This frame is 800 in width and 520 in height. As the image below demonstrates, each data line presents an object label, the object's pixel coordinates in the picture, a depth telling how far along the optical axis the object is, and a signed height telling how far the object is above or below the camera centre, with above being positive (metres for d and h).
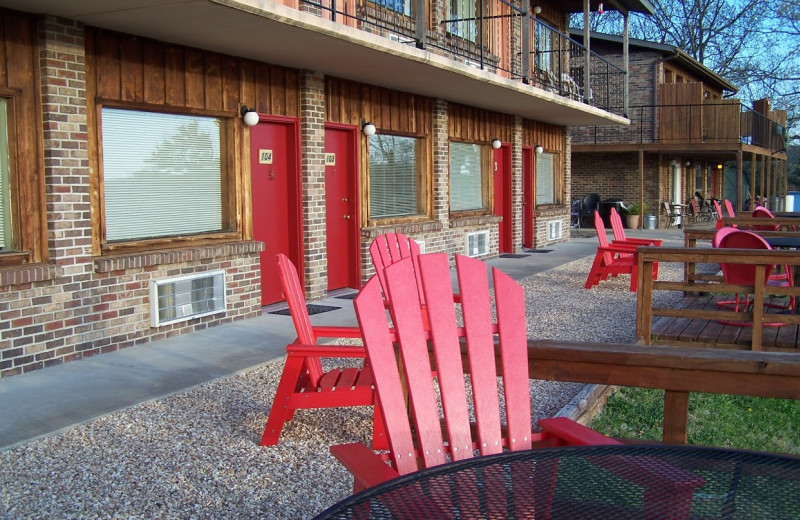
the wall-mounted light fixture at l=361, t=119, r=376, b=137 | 10.13 +0.97
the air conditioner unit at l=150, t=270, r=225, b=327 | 7.09 -0.81
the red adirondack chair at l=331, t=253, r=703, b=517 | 2.58 -0.56
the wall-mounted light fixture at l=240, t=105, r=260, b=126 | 8.01 +0.90
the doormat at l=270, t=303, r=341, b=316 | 8.49 -1.10
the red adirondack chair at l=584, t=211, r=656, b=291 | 10.20 -0.79
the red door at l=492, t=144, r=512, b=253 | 14.92 +0.19
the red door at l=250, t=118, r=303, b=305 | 8.58 +0.14
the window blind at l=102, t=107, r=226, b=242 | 6.89 +0.32
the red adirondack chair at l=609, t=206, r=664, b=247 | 11.02 -0.52
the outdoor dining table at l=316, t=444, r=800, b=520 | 1.83 -0.68
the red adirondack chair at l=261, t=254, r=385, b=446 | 4.14 -0.93
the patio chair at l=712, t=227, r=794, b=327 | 6.91 -0.58
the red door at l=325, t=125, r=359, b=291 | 9.78 -0.01
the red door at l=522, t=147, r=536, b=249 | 16.30 +0.19
